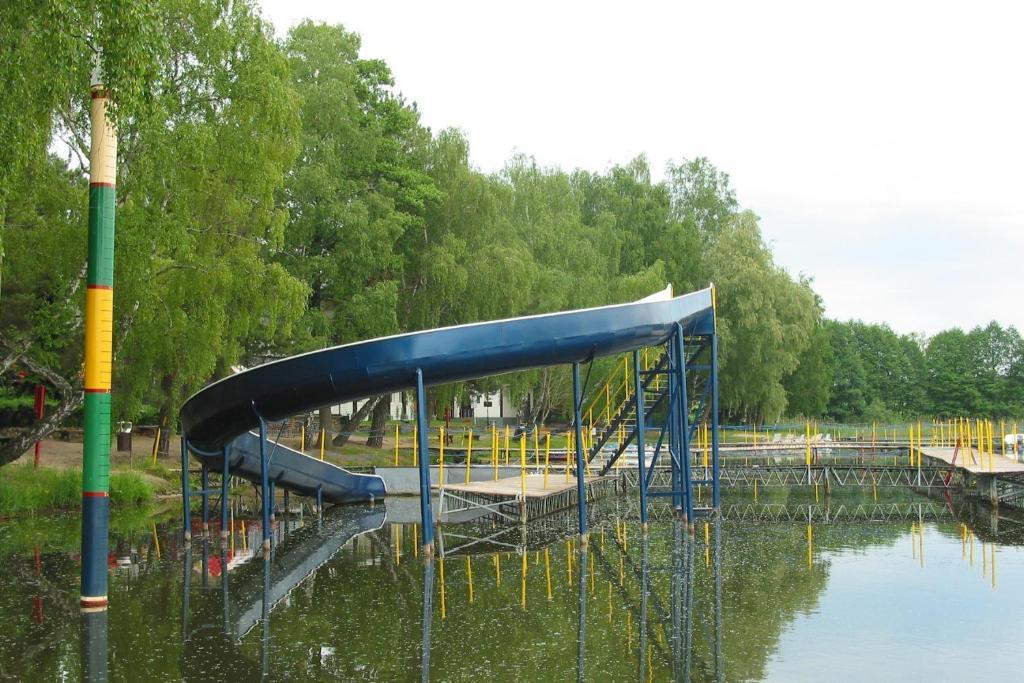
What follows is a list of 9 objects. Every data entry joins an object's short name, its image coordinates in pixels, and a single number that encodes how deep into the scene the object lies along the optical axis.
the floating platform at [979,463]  29.64
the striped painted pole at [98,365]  12.27
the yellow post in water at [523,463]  22.70
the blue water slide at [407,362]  17.25
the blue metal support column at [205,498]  22.23
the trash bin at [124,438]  31.61
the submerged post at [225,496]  20.80
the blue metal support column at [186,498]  20.86
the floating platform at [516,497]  23.27
